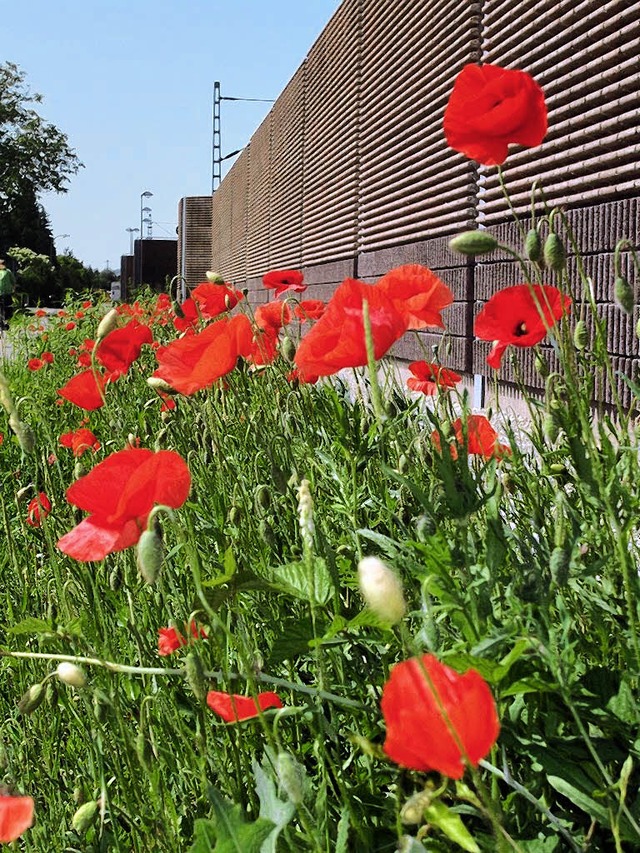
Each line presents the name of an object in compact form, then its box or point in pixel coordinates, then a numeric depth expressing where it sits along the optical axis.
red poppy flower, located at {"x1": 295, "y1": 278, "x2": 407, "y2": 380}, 1.16
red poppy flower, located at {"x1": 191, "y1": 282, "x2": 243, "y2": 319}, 2.60
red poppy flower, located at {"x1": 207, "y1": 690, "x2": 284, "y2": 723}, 1.08
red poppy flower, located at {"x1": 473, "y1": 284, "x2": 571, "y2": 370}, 1.61
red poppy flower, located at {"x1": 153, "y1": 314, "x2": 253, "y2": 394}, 1.45
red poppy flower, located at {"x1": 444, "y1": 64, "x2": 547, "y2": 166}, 1.35
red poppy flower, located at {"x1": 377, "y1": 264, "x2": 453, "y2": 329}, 1.36
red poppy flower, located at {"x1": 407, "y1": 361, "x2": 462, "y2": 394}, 2.00
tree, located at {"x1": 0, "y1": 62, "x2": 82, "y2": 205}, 45.03
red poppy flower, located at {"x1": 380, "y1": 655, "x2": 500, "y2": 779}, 0.63
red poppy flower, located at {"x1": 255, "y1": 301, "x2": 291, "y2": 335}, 2.55
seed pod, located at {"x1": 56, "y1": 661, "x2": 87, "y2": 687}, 0.90
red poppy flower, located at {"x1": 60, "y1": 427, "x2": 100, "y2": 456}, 2.56
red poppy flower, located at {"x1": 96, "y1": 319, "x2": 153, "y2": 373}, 2.20
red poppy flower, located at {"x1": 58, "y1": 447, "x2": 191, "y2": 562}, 1.01
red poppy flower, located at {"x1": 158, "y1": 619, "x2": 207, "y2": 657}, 1.32
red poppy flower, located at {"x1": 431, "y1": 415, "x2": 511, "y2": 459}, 1.61
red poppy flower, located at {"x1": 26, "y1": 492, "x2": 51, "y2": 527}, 2.33
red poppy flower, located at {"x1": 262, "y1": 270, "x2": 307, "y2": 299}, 2.97
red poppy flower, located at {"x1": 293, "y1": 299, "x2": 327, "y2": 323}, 2.71
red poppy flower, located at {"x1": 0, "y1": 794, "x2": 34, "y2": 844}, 0.81
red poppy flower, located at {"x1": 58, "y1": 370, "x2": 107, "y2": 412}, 2.01
